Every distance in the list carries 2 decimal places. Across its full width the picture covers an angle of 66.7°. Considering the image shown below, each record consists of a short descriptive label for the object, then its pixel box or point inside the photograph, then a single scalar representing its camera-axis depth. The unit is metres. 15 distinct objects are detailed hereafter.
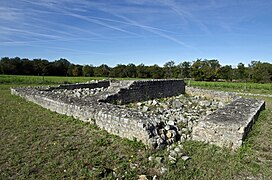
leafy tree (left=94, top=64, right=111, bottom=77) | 66.33
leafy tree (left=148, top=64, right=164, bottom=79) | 67.75
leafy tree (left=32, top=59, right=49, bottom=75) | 55.44
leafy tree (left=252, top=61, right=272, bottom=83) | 54.16
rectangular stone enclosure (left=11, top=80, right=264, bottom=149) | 6.29
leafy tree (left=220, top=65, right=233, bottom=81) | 62.97
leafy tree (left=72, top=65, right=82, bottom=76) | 62.94
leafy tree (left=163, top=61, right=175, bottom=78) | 67.88
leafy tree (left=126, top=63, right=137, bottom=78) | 68.30
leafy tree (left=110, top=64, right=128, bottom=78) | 67.31
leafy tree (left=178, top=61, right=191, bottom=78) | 65.62
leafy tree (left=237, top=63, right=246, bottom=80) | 61.60
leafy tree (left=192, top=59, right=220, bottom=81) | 59.03
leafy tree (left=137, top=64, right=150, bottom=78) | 68.34
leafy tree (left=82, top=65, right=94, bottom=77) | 65.97
